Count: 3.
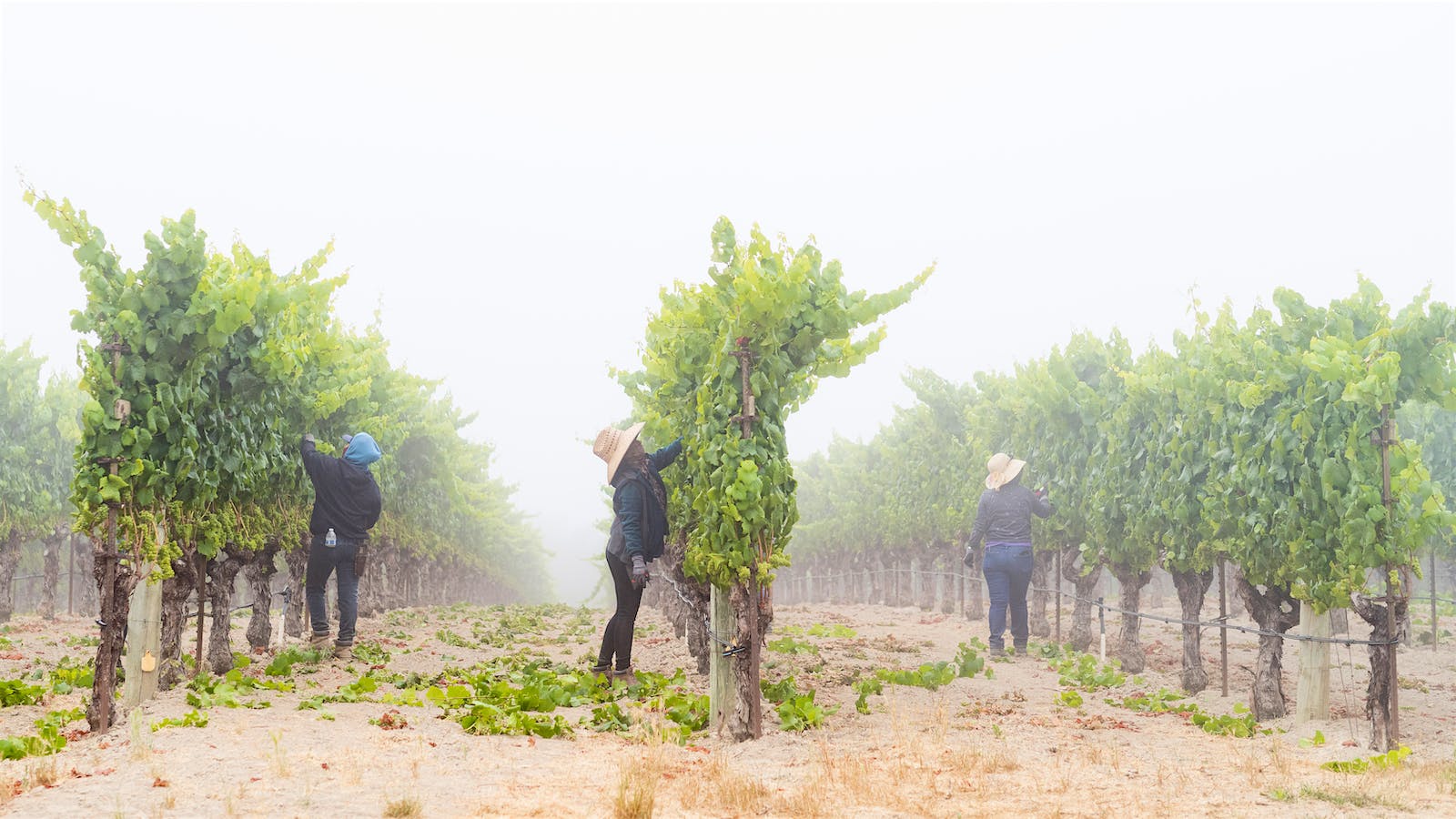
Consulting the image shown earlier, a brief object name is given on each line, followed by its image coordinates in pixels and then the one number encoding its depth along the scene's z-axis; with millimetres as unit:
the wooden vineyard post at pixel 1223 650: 10906
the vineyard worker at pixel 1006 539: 13578
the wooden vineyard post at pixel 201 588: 9992
